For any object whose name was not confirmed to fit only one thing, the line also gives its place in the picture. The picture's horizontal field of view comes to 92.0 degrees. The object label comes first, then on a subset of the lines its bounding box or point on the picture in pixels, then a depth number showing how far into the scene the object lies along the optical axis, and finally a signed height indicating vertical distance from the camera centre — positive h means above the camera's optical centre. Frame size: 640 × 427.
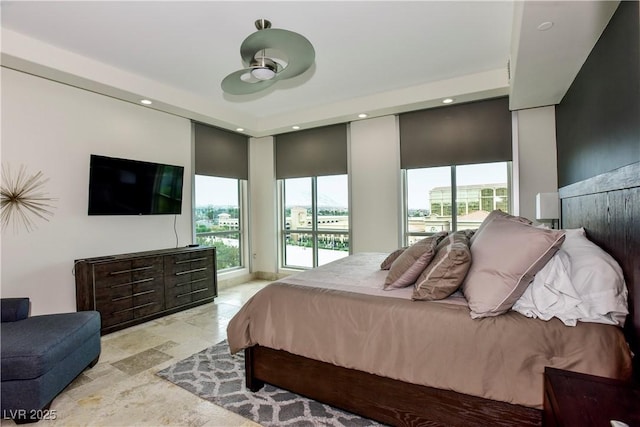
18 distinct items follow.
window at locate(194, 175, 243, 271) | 4.98 +0.01
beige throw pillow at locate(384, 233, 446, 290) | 2.04 -0.35
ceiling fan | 2.06 +1.17
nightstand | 1.07 -0.72
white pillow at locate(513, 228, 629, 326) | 1.47 -0.40
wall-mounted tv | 3.53 +0.41
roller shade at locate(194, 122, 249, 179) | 4.88 +1.10
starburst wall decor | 3.00 +0.23
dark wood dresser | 3.30 -0.78
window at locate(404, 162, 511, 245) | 4.11 +0.24
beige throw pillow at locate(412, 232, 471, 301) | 1.77 -0.36
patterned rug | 1.96 -1.28
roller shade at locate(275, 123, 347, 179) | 5.11 +1.11
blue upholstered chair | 1.91 -0.88
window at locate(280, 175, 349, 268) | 5.31 -0.08
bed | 1.46 -0.71
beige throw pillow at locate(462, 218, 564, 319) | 1.57 -0.30
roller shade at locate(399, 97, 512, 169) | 3.95 +1.06
